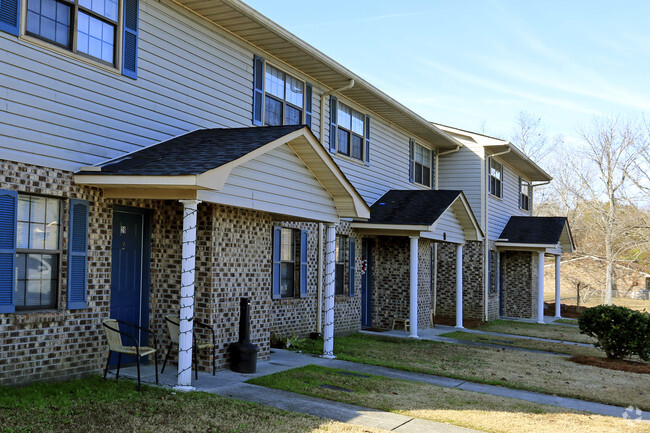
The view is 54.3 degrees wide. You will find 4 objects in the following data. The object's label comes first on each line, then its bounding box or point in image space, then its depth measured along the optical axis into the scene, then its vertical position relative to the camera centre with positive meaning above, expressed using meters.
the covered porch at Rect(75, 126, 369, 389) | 8.02 +0.51
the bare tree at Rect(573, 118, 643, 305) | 35.06 +2.87
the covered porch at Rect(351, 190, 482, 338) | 15.98 +0.14
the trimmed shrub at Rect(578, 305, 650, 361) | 12.84 -1.51
